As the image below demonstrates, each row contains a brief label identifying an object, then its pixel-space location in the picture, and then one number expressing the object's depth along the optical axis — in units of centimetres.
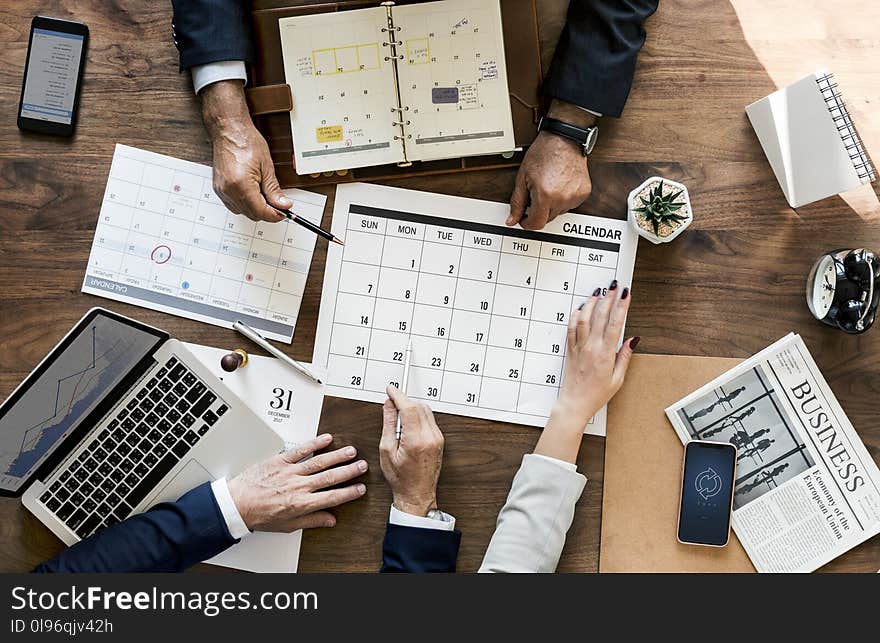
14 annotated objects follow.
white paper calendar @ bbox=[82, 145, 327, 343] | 152
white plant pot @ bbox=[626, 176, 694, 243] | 146
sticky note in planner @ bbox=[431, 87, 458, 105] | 148
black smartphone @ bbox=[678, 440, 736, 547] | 149
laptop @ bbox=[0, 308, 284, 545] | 143
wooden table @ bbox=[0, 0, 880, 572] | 151
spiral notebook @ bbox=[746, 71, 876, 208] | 137
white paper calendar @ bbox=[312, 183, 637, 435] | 151
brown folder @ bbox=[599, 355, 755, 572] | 150
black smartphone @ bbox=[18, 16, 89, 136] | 152
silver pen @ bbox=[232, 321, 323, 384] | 150
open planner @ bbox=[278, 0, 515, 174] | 147
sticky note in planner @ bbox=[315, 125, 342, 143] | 149
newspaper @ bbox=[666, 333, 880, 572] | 150
